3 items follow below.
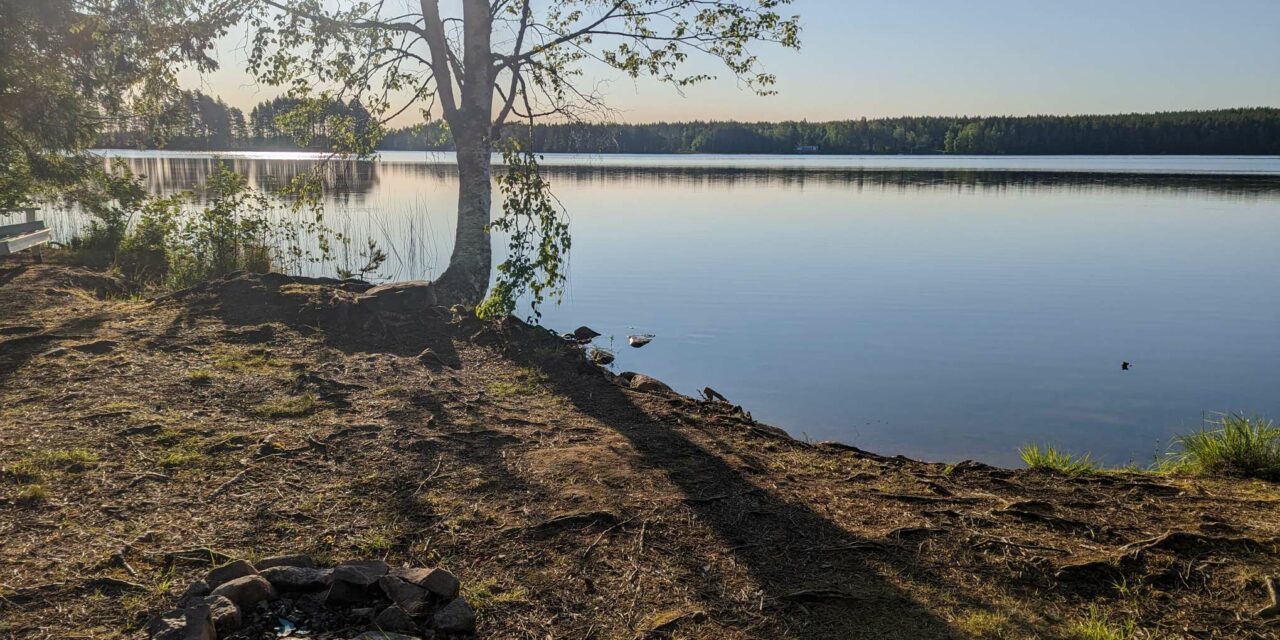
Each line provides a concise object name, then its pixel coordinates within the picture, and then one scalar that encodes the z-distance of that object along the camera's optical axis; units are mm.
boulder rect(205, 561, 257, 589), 3803
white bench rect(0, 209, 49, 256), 12281
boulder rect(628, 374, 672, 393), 8711
